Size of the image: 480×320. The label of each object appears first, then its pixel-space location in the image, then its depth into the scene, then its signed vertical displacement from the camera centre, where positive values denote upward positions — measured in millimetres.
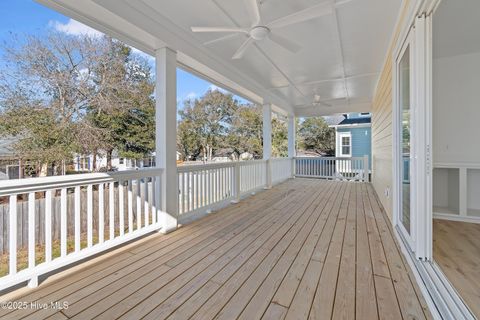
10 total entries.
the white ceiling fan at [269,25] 2082 +1440
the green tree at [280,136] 12508 +1303
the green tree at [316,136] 14227 +1494
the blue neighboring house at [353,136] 9977 +1072
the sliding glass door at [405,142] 2139 +191
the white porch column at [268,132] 6083 +743
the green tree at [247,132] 10317 +1346
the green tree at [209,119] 8023 +1611
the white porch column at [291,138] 8039 +764
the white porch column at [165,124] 2826 +462
